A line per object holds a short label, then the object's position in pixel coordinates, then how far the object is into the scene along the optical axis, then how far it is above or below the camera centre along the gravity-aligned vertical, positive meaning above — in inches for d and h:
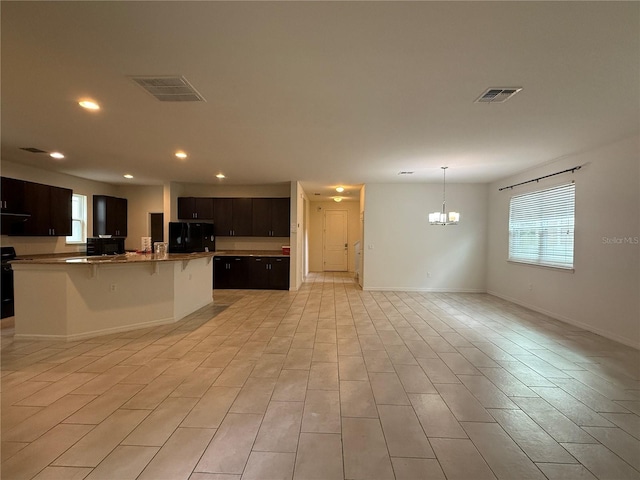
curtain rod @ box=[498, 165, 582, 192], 177.7 +42.3
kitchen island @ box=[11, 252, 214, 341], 143.9 -32.8
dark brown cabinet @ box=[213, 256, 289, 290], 290.2 -38.1
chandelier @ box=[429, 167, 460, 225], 225.1 +14.6
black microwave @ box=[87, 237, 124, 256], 265.6 -12.2
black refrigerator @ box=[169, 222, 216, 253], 291.1 -2.4
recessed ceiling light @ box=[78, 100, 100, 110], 114.1 +51.1
